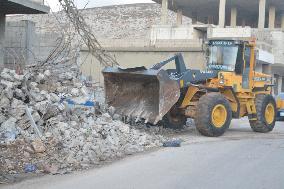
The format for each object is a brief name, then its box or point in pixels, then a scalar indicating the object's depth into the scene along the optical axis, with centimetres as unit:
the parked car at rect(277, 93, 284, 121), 1919
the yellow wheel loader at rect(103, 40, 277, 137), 1277
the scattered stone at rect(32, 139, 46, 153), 903
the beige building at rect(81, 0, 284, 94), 2352
